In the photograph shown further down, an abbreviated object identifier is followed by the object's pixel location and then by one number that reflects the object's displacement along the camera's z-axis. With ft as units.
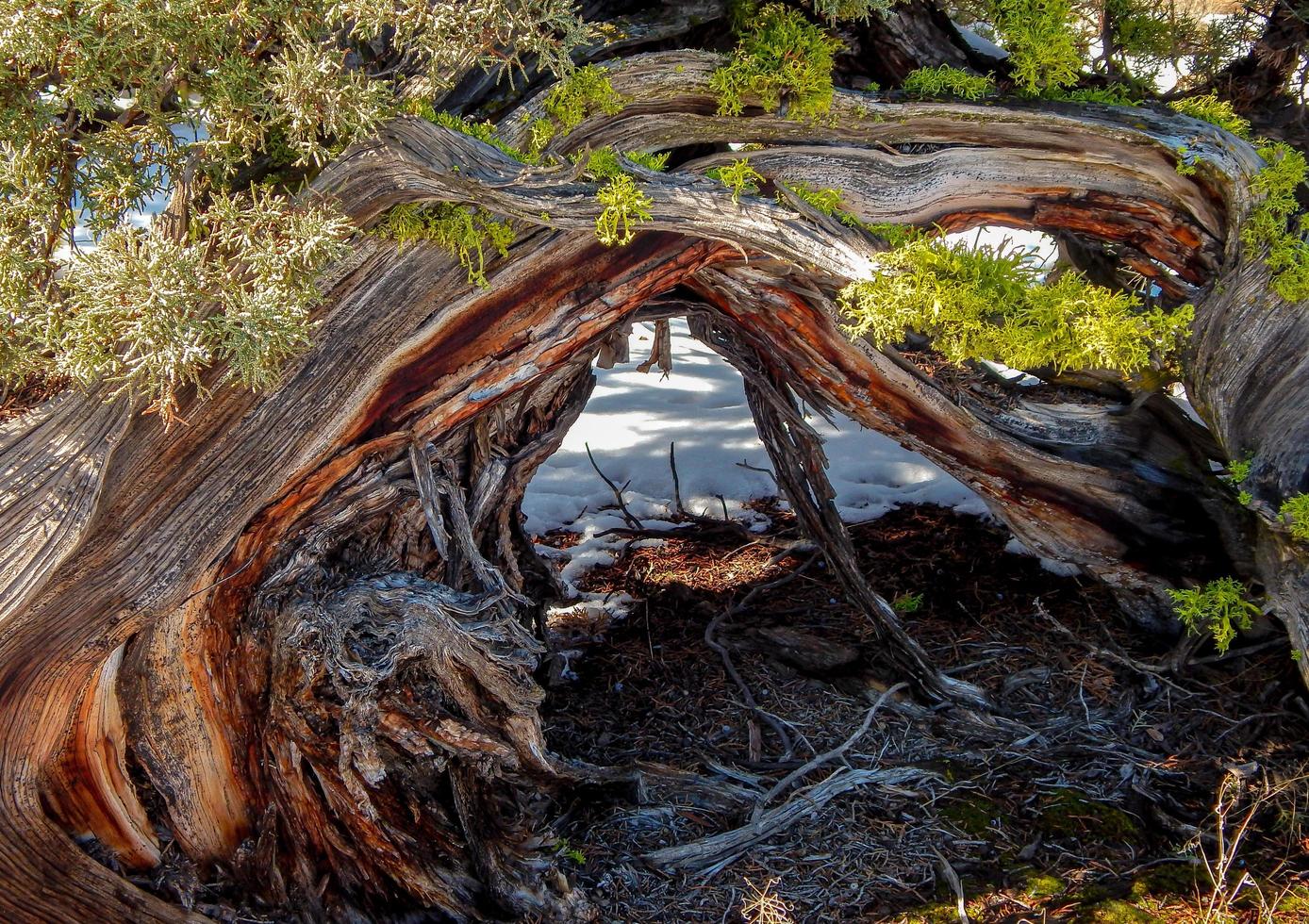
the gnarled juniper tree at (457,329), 8.84
